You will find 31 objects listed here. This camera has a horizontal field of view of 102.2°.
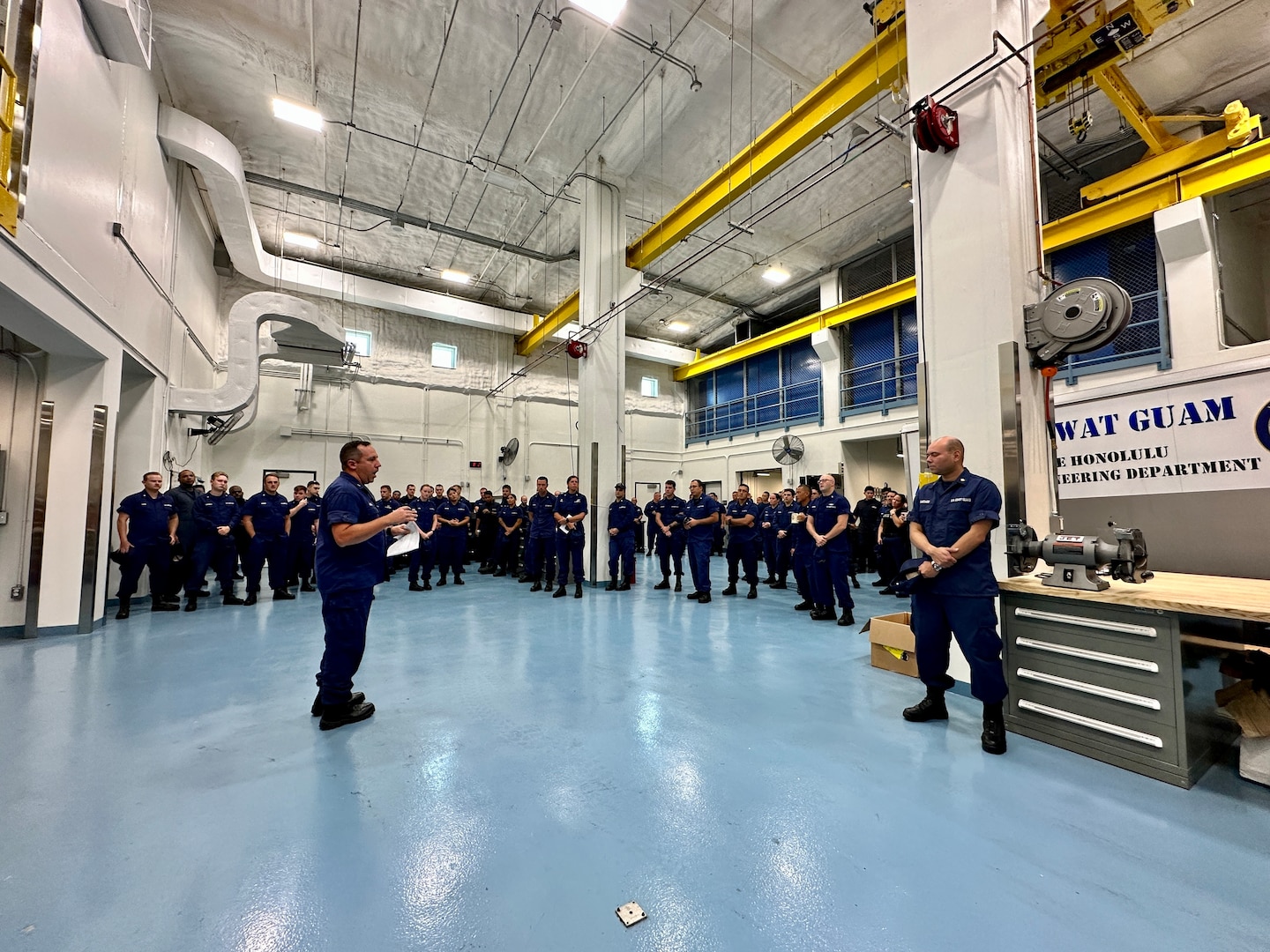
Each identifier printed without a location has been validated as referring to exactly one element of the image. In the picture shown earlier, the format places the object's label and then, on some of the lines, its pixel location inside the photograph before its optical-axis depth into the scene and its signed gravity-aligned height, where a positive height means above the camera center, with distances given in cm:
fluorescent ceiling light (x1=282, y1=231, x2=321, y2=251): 988 +531
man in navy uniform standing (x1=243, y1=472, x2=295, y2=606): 643 -26
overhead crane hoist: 410 +404
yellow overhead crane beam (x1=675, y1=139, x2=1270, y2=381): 570 +383
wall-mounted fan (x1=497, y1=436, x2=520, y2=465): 1307 +147
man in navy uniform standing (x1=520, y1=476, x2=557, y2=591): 735 -31
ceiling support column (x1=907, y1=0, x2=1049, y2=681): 319 +160
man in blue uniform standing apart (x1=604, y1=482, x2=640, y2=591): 758 -37
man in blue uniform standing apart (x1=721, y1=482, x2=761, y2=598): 728 -48
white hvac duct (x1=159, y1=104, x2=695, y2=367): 657 +462
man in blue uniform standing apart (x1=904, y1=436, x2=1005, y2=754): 253 -41
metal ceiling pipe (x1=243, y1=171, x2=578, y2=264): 831 +529
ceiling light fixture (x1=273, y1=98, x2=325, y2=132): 631 +498
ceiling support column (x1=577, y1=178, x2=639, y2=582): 788 +228
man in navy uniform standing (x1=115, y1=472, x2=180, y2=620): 542 -18
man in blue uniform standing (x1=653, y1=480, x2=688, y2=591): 765 -34
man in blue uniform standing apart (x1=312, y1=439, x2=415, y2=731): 265 -33
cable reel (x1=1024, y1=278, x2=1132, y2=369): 289 +107
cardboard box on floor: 363 -100
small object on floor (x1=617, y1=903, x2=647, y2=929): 146 -117
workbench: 223 -78
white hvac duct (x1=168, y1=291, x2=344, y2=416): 707 +250
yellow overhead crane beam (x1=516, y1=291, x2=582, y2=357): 1033 +414
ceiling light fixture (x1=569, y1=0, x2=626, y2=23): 461 +453
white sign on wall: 484 +64
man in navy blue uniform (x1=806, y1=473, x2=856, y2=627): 527 -46
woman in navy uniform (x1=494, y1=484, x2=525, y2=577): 905 -44
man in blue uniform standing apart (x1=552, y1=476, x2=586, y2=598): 708 -34
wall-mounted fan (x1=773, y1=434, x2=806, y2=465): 1178 +129
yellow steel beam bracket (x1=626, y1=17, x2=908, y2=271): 504 +432
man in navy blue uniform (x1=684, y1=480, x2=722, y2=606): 668 -31
